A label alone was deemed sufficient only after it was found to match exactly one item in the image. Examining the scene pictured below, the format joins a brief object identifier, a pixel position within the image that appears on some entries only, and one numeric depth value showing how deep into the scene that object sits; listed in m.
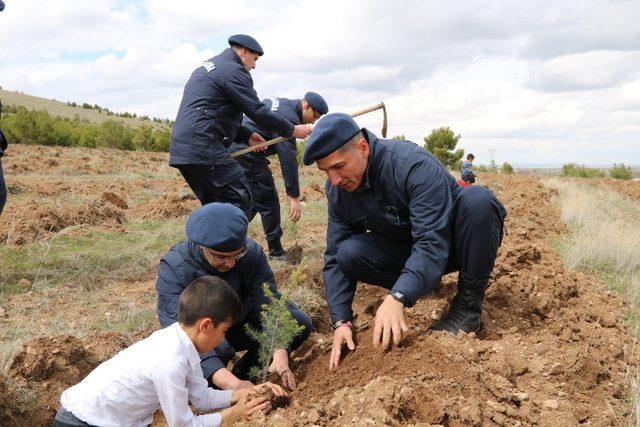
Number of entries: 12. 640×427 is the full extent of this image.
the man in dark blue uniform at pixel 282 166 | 5.58
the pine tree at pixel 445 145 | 31.44
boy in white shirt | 2.30
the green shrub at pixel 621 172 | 30.40
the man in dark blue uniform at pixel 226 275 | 2.83
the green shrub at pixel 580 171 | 30.75
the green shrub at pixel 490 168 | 26.69
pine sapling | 2.79
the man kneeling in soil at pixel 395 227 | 2.84
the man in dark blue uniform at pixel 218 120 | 4.32
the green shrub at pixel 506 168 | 30.77
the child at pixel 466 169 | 10.28
